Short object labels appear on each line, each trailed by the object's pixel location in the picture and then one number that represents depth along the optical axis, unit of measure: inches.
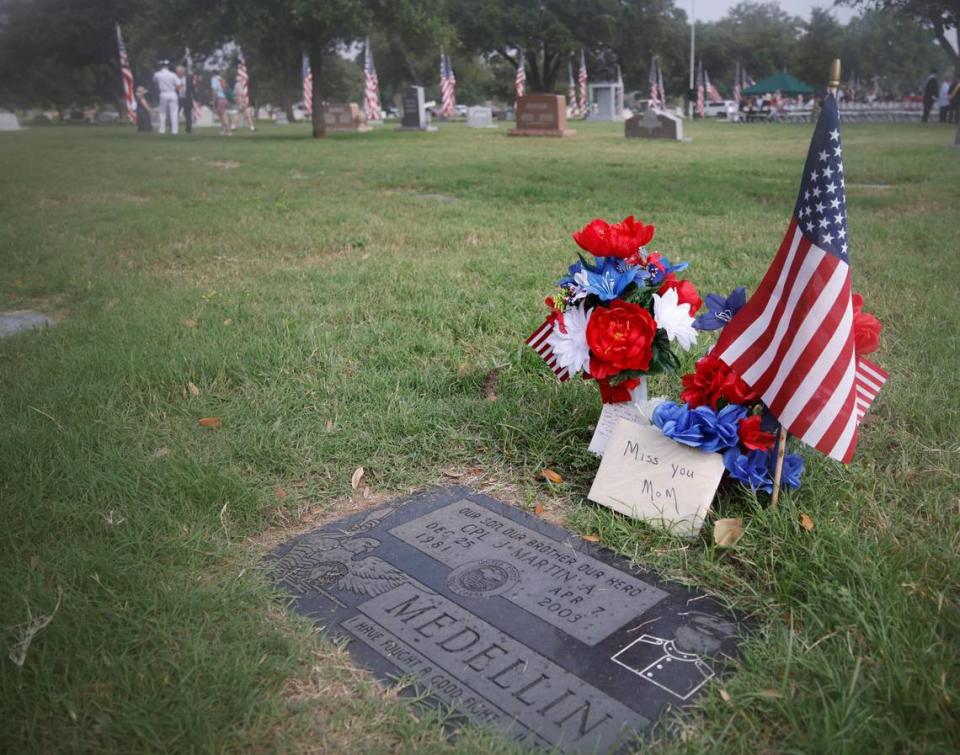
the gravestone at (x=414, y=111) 1150.3
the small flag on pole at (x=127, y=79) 921.5
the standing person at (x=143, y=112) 1064.8
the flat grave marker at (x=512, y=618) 71.5
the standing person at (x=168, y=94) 1014.4
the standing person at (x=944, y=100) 1213.7
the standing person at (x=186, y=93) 1144.8
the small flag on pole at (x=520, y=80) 1780.5
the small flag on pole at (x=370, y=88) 1417.3
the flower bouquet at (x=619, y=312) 106.2
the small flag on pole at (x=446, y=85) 1572.3
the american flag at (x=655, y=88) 1615.4
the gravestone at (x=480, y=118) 1342.5
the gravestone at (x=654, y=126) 873.5
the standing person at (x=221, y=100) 1107.9
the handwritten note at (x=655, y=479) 97.8
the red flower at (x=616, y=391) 112.7
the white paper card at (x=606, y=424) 113.4
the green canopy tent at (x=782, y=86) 1727.4
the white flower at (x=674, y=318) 105.6
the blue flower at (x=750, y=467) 98.7
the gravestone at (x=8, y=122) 713.0
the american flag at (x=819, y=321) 90.0
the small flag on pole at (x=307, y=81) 1254.9
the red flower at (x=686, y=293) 108.6
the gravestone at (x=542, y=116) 962.7
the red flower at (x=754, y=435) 97.9
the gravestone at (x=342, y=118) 1168.8
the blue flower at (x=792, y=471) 99.5
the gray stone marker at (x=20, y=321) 174.9
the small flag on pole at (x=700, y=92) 1874.8
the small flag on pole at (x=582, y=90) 1835.6
